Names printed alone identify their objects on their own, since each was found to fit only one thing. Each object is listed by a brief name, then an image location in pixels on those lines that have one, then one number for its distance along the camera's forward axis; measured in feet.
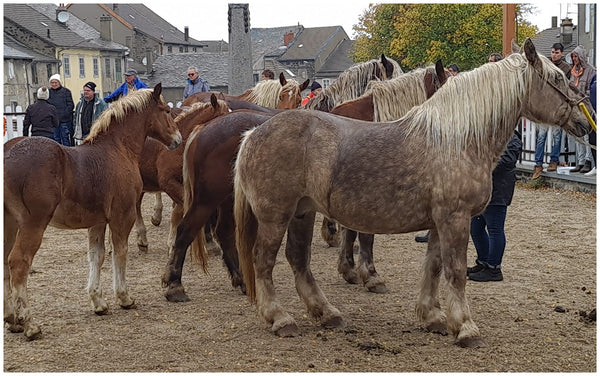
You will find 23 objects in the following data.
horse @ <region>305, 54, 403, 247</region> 28.17
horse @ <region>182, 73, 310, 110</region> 32.40
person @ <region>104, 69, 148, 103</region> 40.32
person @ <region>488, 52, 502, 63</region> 28.67
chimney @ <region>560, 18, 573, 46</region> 127.85
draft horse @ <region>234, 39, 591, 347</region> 16.63
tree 148.97
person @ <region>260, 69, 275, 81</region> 47.47
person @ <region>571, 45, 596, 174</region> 37.88
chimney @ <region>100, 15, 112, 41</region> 202.59
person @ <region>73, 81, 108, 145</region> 42.27
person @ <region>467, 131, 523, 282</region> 22.26
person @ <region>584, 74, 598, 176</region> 37.83
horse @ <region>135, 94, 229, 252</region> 26.21
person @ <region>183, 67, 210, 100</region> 48.25
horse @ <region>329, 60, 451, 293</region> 23.07
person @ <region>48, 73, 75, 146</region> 50.19
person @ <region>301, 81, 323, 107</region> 51.42
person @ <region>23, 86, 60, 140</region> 45.68
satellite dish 186.60
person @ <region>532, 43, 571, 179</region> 45.01
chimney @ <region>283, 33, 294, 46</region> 264.93
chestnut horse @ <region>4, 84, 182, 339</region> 17.43
